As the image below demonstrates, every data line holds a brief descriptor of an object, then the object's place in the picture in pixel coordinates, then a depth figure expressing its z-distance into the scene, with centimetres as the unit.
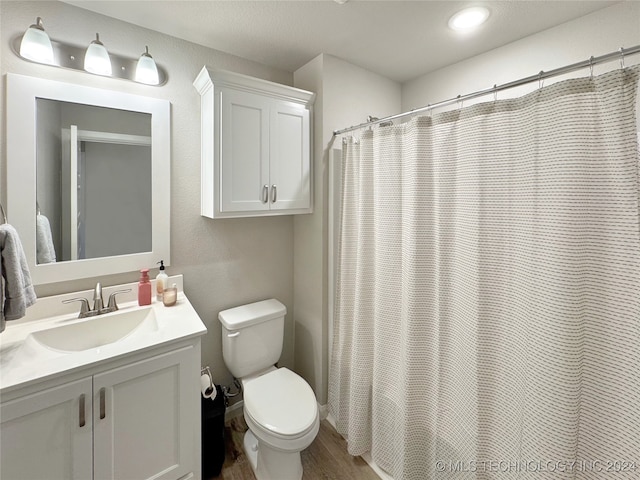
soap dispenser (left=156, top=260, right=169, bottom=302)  160
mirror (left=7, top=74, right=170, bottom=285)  131
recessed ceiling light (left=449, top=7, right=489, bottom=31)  146
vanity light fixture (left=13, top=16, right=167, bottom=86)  126
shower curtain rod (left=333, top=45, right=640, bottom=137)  82
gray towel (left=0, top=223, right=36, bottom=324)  108
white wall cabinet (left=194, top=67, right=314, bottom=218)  160
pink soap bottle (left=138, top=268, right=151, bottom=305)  154
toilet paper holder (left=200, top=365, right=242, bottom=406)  160
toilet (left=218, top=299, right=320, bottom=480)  140
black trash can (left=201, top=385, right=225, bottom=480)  156
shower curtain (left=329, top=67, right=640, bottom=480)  89
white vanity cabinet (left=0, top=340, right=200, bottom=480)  98
